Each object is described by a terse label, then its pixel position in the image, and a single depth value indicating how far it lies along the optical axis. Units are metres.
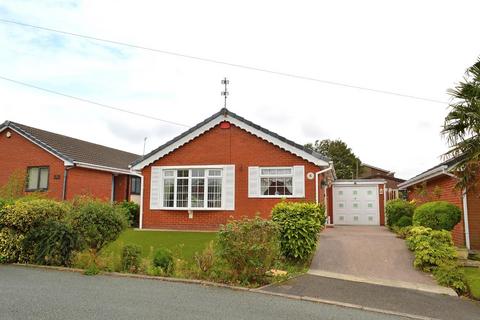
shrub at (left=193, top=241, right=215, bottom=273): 9.05
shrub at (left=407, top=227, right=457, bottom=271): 10.57
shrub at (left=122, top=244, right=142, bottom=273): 9.55
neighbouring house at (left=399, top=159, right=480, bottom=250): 13.26
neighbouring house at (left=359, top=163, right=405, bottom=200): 30.66
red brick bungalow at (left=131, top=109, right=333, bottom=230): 17.27
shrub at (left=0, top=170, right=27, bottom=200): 21.30
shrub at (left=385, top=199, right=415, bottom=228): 18.30
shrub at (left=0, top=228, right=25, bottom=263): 10.55
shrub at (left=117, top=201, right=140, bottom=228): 21.57
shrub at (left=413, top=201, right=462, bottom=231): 12.95
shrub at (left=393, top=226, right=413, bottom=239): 14.66
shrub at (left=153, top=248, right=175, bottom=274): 9.33
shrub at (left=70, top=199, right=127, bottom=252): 10.23
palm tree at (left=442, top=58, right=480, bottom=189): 10.34
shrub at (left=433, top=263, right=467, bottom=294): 9.22
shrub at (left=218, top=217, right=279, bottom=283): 8.55
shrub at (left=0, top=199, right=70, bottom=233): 10.61
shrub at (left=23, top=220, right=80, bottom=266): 10.17
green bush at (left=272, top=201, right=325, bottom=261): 10.62
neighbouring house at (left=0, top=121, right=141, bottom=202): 22.03
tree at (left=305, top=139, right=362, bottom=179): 51.09
